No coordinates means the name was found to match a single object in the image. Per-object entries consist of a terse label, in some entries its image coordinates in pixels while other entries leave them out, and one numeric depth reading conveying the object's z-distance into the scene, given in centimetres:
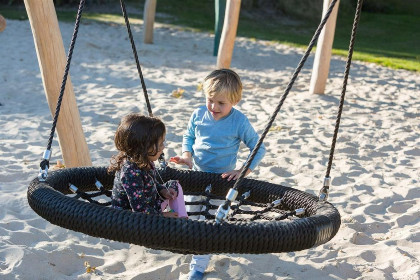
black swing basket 209
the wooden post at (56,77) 358
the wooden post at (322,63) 674
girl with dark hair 240
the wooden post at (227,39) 715
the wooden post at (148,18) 988
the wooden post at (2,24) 375
